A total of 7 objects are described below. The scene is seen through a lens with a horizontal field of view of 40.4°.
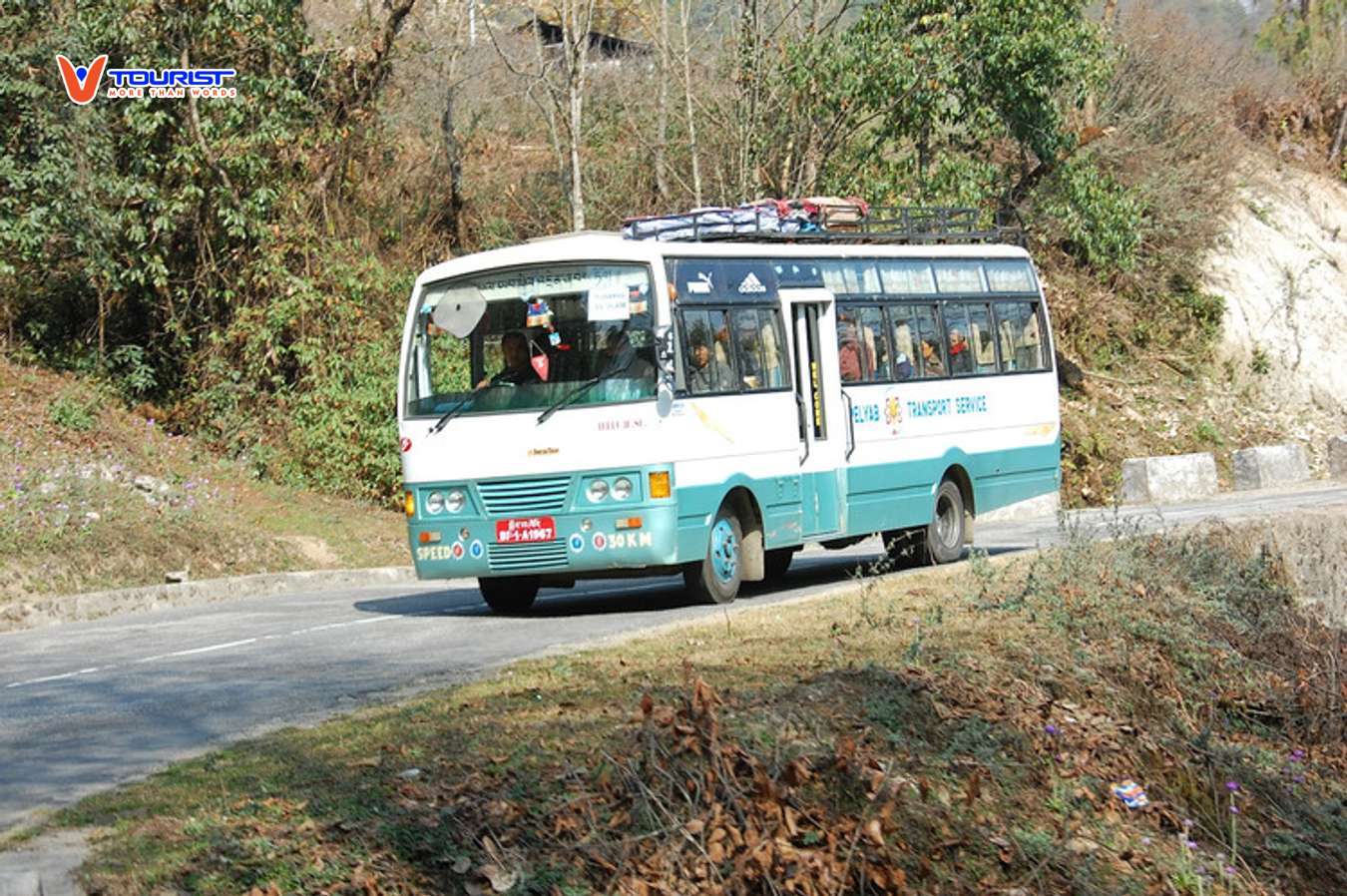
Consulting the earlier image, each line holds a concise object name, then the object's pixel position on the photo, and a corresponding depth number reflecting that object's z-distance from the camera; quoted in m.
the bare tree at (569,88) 28.95
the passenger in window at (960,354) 19.53
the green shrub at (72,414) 25.08
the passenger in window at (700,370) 15.62
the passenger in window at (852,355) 17.80
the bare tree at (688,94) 30.91
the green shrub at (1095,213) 33.97
